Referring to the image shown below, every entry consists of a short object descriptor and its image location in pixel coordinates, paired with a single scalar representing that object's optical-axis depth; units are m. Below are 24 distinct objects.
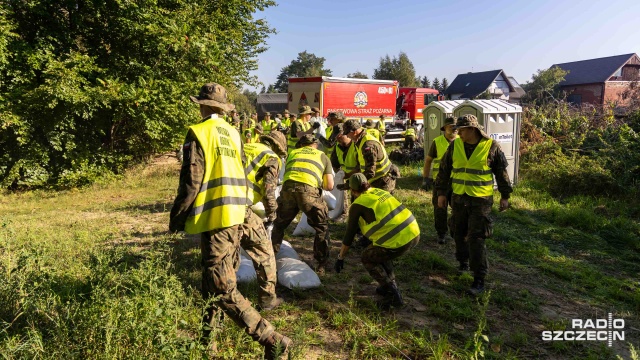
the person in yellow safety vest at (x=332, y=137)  7.80
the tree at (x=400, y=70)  50.91
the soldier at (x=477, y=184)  4.16
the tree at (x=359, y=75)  60.25
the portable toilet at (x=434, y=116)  10.12
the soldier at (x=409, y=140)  13.91
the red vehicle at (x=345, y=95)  17.05
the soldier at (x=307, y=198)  4.61
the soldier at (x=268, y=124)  13.80
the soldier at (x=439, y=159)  5.84
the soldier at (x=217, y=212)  2.64
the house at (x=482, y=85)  45.44
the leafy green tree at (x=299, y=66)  69.62
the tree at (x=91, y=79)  8.62
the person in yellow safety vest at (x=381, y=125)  12.73
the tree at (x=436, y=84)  66.00
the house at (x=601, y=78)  39.19
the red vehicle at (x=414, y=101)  22.77
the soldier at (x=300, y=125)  8.98
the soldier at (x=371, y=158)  5.41
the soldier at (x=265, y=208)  3.32
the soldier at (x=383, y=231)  3.66
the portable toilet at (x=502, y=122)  8.64
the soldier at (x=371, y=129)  8.43
